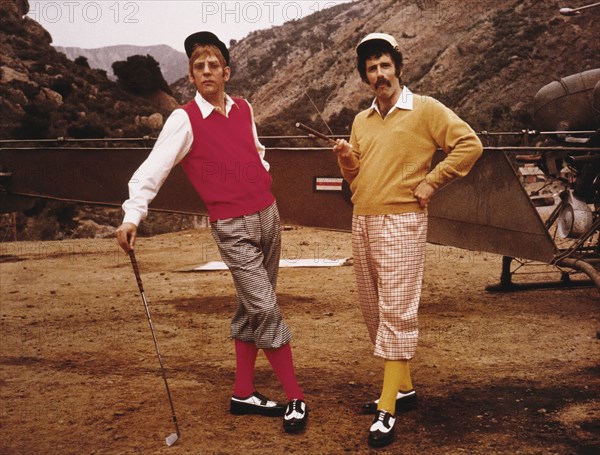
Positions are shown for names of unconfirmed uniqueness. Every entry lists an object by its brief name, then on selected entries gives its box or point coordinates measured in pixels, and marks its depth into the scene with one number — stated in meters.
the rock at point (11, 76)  32.24
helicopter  5.11
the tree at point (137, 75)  47.88
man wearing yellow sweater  3.25
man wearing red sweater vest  3.35
